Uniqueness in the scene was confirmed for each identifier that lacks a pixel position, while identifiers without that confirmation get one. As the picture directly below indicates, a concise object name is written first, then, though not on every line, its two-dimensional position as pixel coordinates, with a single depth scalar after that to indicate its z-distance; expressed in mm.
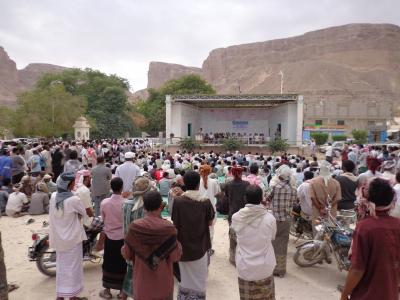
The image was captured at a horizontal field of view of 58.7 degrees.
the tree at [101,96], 35812
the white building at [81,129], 24380
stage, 23922
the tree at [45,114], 23797
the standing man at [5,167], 8703
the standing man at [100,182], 6352
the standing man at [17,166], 9281
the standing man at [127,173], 6516
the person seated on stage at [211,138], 27684
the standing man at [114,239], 3873
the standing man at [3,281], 3539
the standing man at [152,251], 2672
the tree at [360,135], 38344
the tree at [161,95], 44062
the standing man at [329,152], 14809
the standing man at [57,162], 10586
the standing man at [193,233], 3260
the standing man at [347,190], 5355
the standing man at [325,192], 4949
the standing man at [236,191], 4746
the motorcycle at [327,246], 4324
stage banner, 30172
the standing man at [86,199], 4164
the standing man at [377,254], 2221
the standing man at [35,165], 9914
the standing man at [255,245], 3123
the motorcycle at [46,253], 4504
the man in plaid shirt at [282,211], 4629
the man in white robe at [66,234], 3672
